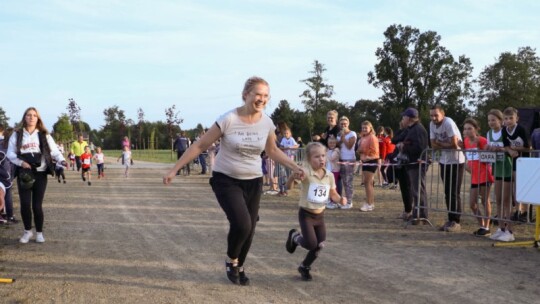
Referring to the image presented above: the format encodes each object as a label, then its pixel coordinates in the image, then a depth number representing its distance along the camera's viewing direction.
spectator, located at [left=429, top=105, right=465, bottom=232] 8.74
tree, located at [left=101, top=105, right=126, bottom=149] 86.47
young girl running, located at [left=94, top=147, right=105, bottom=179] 21.33
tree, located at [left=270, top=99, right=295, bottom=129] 74.51
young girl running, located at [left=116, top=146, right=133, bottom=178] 21.82
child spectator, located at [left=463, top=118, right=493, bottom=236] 8.38
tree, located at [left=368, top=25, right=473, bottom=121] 60.62
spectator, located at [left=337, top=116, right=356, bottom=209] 11.65
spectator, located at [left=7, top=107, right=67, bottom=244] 7.42
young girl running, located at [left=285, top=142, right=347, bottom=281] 5.59
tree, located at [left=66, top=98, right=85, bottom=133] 38.09
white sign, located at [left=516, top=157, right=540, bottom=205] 6.85
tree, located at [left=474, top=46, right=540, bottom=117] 57.50
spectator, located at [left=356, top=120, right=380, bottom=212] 11.28
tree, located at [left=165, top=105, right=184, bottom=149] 37.44
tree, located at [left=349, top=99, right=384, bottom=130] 74.86
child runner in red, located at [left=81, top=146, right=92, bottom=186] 19.11
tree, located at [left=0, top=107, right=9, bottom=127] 95.13
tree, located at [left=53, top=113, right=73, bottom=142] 42.04
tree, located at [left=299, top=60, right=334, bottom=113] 68.25
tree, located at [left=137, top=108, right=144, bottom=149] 46.03
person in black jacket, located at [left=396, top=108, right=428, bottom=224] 9.34
